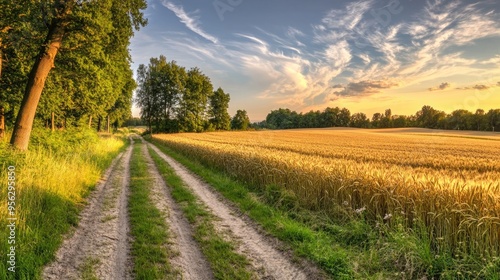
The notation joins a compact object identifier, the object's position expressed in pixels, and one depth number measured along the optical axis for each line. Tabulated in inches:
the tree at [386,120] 5022.1
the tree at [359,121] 5246.1
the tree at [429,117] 4375.0
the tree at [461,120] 3841.0
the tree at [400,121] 4923.7
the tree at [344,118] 5354.3
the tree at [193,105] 2967.5
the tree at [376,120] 5150.6
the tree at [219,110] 3548.2
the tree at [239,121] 4303.6
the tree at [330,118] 5438.0
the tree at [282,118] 5954.7
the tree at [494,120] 3472.0
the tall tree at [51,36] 427.8
